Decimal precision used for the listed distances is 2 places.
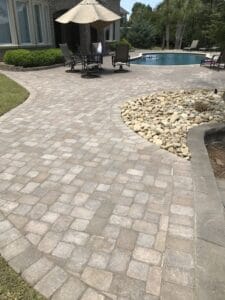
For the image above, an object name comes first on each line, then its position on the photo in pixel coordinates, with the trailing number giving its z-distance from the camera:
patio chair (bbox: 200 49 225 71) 14.43
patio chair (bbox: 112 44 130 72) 13.70
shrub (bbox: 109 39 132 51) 24.43
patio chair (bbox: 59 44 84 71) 13.85
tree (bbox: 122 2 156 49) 32.84
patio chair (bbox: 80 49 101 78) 13.37
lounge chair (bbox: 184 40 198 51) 28.66
